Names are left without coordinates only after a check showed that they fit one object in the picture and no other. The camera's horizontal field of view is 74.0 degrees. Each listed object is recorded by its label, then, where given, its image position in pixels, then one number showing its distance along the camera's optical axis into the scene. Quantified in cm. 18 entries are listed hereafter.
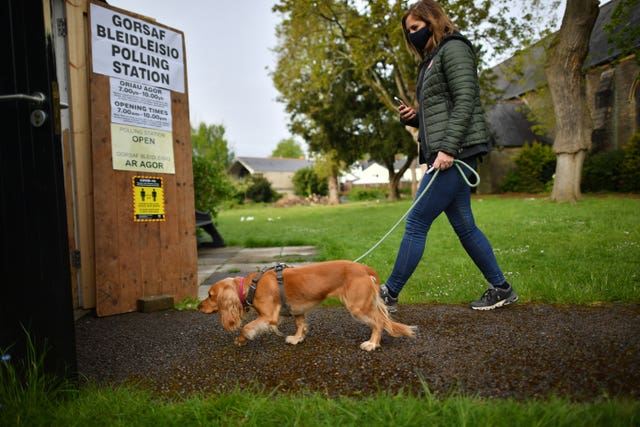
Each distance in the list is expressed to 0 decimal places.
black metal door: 210
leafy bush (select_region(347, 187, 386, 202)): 4262
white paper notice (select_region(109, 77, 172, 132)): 403
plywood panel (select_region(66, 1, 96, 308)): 394
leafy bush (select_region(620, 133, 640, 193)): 1875
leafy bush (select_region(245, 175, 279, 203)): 4362
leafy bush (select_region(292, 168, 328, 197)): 4603
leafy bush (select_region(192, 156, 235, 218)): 848
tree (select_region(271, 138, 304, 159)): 10231
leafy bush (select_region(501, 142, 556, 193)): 2627
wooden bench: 790
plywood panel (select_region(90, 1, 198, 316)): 395
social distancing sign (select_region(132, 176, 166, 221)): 414
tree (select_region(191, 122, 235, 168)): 4928
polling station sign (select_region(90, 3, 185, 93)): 391
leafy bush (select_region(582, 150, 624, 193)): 2045
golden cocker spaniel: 286
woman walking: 325
